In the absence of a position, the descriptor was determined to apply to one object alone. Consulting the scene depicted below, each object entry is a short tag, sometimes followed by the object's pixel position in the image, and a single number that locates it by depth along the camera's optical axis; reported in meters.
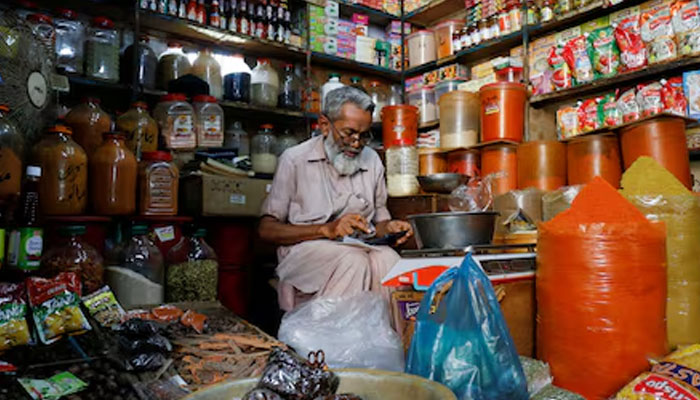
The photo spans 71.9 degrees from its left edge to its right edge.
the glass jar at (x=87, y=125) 2.40
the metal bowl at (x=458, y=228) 1.55
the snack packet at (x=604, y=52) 3.05
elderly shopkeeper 1.89
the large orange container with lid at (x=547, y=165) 3.00
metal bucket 0.80
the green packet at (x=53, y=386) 1.10
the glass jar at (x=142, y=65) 2.99
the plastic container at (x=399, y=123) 3.75
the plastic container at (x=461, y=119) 3.58
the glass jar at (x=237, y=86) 3.41
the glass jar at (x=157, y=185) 2.34
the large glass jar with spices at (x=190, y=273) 2.28
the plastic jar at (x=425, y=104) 4.23
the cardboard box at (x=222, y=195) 2.58
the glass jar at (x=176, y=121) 2.83
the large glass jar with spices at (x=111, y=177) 2.16
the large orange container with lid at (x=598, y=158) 2.77
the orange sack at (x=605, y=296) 1.29
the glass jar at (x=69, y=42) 2.76
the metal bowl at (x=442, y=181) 2.65
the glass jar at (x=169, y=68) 3.23
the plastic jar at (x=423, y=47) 4.40
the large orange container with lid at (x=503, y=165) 3.25
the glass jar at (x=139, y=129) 2.61
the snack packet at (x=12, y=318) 1.32
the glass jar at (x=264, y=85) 3.60
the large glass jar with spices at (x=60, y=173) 1.94
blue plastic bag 1.03
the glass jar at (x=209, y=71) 3.38
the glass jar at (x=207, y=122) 2.97
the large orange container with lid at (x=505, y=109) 3.34
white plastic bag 1.54
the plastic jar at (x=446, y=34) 4.25
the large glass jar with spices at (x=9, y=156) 1.63
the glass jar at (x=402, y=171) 3.11
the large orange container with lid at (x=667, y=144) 2.48
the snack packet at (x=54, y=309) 1.38
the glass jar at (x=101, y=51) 2.84
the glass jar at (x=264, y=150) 3.38
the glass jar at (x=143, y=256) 2.16
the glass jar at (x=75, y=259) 1.79
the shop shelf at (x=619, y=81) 2.76
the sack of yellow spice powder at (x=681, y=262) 1.51
